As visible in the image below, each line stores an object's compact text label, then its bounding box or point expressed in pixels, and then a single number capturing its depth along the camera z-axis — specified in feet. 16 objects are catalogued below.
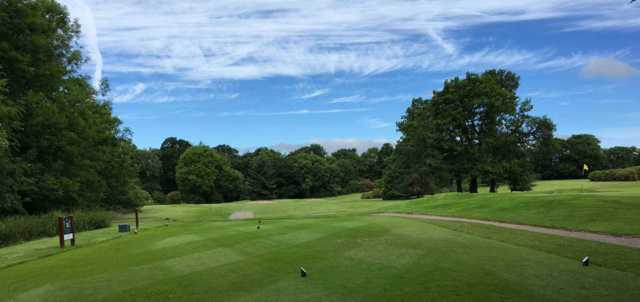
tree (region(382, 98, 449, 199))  119.03
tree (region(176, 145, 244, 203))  230.27
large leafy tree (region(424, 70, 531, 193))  112.37
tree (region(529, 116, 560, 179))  116.98
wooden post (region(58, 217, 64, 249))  43.14
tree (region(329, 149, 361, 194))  260.83
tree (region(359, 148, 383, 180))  286.25
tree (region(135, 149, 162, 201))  242.43
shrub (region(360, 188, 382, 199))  156.47
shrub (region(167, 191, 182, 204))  219.41
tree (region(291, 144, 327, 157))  355.52
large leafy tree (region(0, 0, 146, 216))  76.54
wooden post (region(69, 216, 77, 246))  45.44
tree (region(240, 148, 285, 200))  272.10
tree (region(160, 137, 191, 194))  279.90
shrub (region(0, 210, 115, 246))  54.34
